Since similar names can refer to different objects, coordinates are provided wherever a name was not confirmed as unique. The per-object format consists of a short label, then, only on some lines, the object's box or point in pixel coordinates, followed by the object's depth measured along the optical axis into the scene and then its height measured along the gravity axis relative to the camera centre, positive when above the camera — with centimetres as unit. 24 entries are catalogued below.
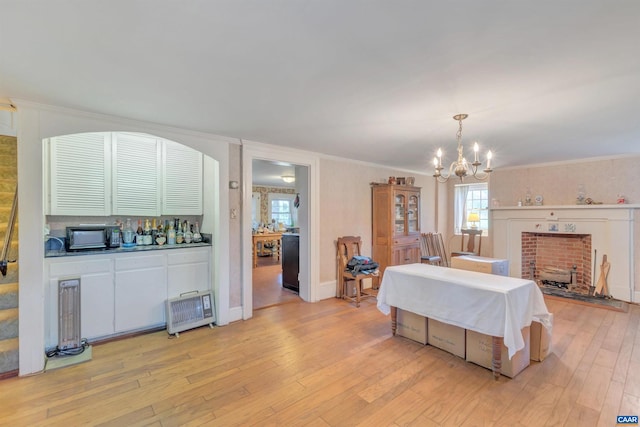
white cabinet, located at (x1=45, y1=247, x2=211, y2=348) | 278 -79
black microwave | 297 -26
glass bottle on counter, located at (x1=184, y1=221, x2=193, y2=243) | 374 -30
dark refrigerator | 486 -83
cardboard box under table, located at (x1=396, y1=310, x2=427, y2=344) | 294 -119
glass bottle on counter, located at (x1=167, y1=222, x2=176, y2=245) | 368 -30
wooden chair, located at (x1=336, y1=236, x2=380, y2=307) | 445 -81
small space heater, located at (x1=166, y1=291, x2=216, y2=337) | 322 -114
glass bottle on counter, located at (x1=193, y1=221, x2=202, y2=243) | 375 -31
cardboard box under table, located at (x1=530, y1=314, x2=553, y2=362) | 259 -114
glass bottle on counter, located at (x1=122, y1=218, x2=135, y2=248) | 344 -28
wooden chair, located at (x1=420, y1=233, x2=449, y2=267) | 621 -72
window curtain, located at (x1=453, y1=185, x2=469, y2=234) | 654 +12
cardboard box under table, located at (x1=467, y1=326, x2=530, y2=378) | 236 -121
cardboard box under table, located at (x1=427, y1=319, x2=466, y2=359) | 267 -120
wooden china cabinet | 494 -21
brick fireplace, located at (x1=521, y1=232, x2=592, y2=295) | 479 -76
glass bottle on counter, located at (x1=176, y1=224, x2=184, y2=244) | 372 -31
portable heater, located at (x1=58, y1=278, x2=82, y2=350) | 268 -94
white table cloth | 225 -76
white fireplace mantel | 433 -27
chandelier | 262 +46
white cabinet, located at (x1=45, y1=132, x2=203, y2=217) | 298 +44
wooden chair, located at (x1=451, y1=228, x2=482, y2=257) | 585 -55
